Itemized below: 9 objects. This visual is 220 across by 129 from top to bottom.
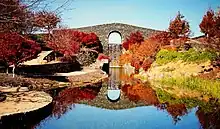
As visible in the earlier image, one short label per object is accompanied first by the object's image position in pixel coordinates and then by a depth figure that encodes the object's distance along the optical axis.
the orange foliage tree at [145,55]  19.23
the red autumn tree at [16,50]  10.52
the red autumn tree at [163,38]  20.34
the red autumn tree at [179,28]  20.61
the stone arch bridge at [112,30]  31.74
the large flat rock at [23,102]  6.13
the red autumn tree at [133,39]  28.72
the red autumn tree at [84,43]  21.28
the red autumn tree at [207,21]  18.13
